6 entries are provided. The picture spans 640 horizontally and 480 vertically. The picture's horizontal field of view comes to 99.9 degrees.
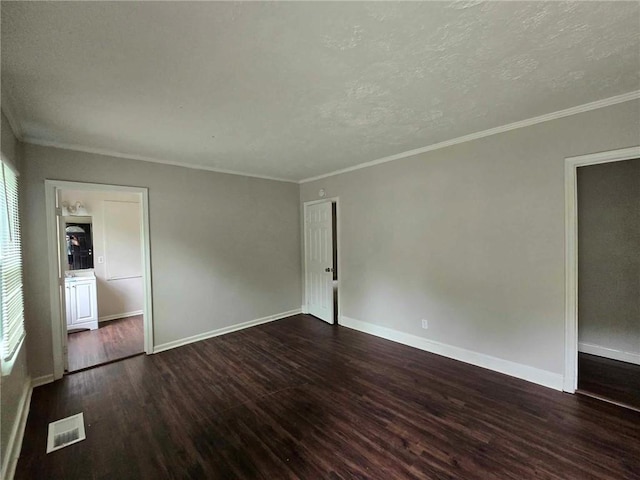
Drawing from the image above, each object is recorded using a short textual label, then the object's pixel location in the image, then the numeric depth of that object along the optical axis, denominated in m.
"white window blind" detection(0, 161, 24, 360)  1.92
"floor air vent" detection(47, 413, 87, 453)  2.08
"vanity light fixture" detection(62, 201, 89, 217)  4.80
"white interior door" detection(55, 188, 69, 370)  3.10
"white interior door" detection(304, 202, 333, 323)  4.75
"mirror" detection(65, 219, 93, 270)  4.91
